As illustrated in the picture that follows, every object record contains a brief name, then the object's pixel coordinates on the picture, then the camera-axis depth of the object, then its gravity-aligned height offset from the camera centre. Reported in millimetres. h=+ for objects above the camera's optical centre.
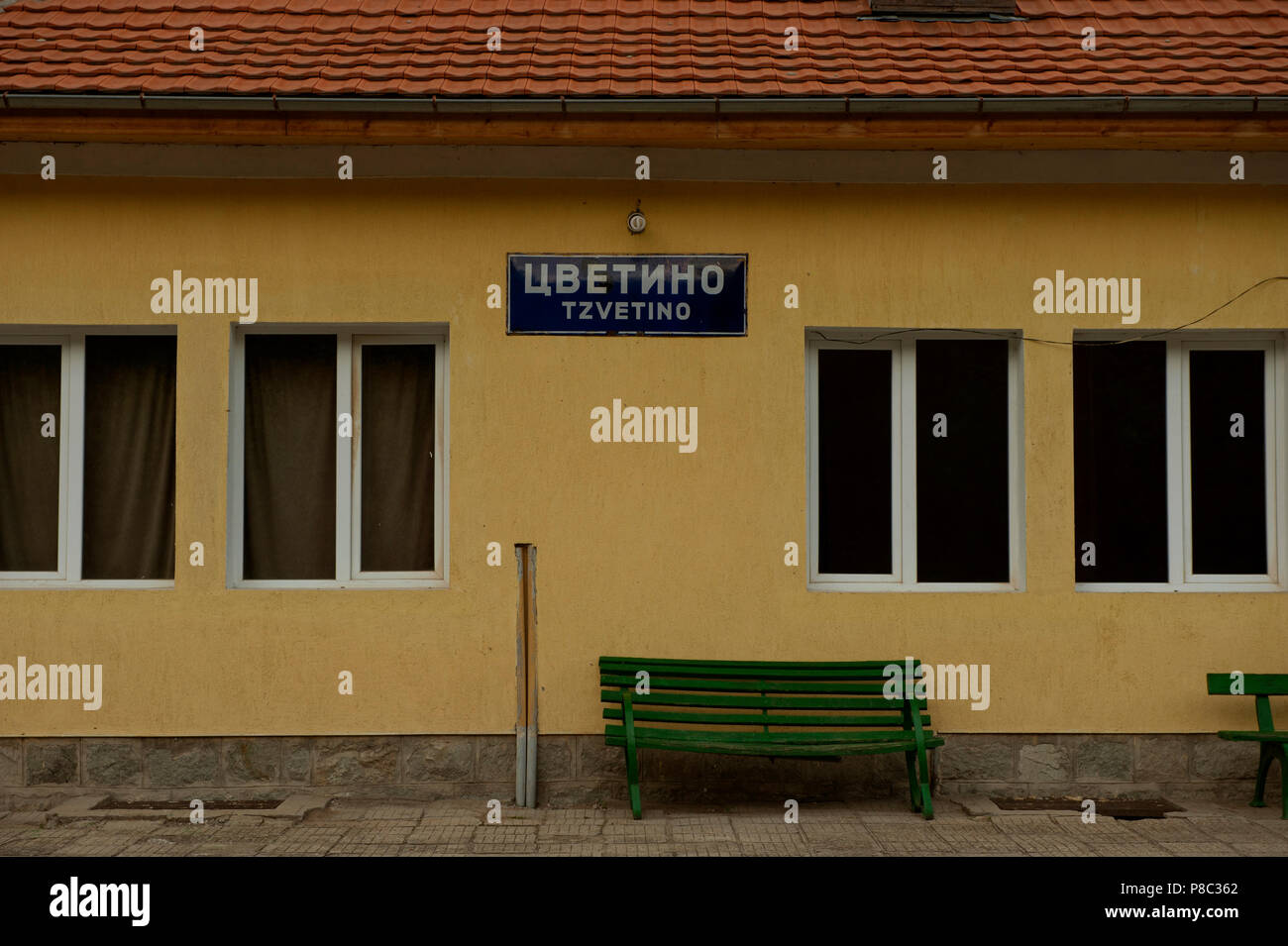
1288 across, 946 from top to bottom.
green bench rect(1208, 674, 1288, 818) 6812 -986
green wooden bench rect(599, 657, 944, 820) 6684 -1032
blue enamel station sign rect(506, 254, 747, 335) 7105 +1273
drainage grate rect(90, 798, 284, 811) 6750 -1570
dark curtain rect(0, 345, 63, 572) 7281 +469
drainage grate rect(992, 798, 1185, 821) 6719 -1607
